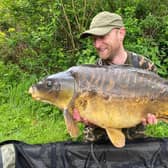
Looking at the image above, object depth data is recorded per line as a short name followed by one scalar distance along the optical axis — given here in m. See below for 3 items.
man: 1.43
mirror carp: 1.20
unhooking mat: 1.57
